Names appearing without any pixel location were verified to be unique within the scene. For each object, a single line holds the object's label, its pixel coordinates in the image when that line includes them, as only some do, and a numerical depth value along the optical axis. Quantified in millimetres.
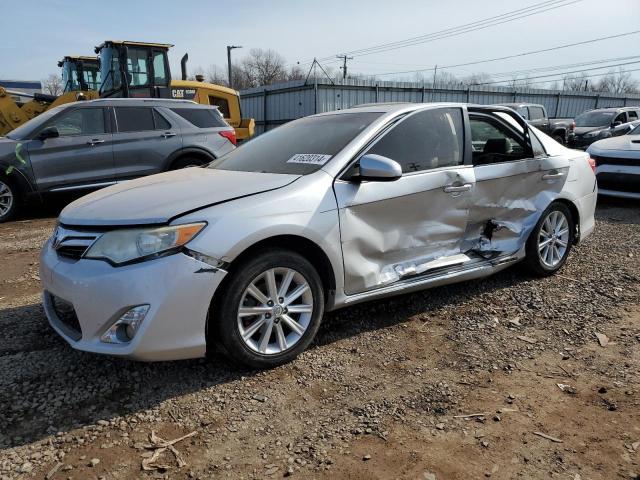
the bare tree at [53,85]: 58778
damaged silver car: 2693
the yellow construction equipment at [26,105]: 11492
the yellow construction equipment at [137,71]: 11711
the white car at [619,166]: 8031
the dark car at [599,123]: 15008
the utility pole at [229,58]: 43141
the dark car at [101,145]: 7500
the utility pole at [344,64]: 58359
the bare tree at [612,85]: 74725
